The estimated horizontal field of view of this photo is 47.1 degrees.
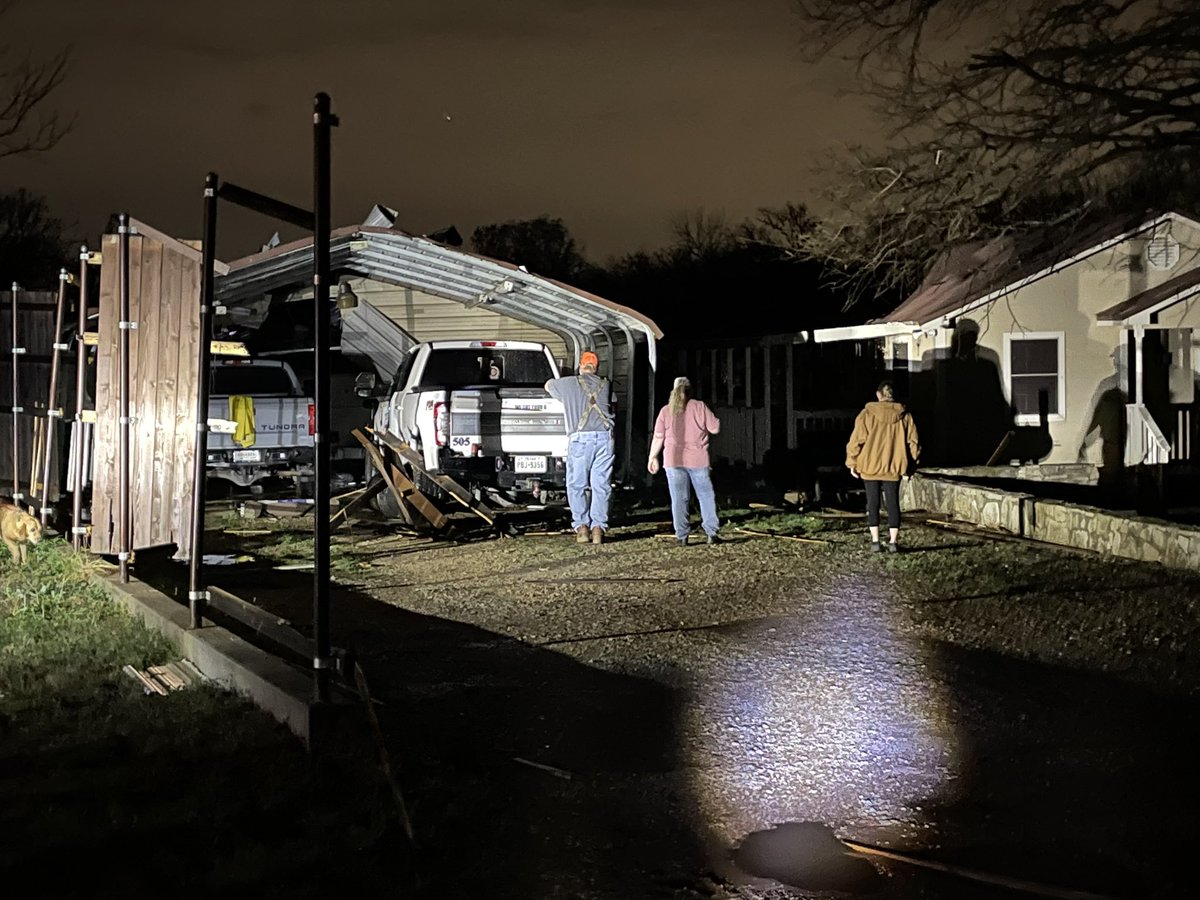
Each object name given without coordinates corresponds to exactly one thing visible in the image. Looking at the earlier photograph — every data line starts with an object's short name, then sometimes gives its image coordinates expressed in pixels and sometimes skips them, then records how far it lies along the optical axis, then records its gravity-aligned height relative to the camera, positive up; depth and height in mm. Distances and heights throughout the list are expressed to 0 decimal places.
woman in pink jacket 13281 +112
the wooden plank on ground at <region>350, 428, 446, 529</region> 14159 -297
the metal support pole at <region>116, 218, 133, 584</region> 9312 +654
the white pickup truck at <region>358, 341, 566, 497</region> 15492 +335
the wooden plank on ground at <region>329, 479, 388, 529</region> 14502 -397
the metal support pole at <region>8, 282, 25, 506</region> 14080 +616
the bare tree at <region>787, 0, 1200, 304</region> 14914 +3632
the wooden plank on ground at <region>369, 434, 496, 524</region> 14500 -189
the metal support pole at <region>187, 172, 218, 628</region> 7902 +435
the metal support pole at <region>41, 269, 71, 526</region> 12041 +603
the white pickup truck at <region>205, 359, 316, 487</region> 17328 +288
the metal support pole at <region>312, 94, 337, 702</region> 6137 +373
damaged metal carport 16391 +2356
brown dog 11070 -514
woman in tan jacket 12195 +132
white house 20906 +1621
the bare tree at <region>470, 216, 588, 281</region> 64781 +10842
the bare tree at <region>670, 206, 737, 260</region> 54812 +8931
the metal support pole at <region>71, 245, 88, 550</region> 10922 +548
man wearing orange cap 13445 +212
